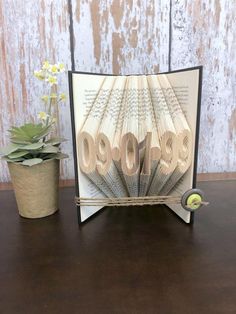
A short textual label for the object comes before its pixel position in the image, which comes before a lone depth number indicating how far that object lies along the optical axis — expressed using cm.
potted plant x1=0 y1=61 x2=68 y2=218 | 68
